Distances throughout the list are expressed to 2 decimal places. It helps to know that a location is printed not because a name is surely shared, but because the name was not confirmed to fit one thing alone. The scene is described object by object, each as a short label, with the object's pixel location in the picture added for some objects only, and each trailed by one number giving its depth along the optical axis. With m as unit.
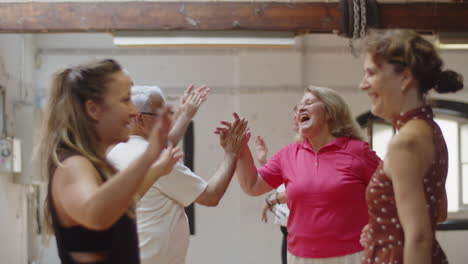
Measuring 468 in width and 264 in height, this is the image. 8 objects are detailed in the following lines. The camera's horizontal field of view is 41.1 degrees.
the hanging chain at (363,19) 4.82
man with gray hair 2.61
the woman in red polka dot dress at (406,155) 1.72
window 6.97
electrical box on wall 5.73
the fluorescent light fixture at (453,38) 5.02
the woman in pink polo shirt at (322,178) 2.93
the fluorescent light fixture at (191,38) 4.87
